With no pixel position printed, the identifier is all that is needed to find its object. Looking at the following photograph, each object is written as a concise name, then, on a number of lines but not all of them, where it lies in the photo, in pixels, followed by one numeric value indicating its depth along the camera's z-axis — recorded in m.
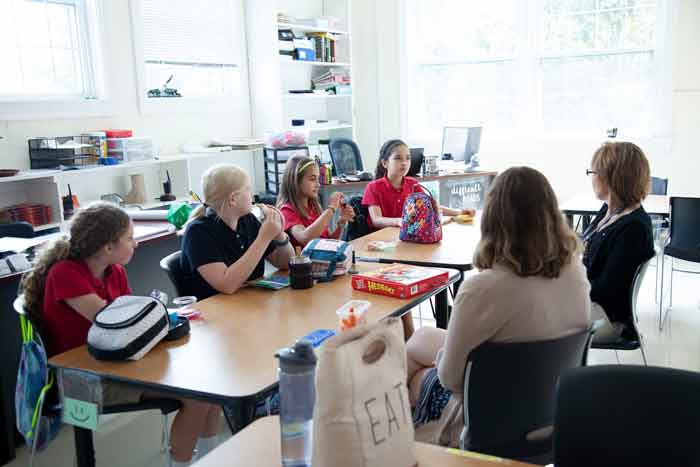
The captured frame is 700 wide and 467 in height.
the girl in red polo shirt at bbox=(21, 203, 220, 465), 2.24
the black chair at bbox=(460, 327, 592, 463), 1.83
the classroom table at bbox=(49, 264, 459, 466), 1.84
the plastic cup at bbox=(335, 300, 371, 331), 2.18
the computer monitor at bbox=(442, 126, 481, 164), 6.32
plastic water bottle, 1.31
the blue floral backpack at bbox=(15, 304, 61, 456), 2.20
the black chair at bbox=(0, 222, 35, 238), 3.59
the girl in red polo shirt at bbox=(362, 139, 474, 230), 4.21
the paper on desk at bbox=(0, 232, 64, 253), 3.22
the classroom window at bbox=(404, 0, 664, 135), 6.56
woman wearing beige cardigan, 1.89
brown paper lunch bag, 1.16
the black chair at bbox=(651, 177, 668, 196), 5.29
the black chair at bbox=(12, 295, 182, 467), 2.21
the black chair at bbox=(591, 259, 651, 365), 2.85
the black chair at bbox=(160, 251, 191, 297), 2.78
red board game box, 2.58
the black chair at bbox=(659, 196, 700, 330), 4.15
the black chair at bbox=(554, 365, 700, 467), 1.31
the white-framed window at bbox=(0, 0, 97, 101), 4.44
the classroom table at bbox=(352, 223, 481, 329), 3.15
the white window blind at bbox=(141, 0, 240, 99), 5.51
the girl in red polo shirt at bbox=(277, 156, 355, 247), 3.48
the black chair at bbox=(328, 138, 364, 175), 6.57
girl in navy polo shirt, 2.69
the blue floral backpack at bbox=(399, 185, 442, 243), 3.55
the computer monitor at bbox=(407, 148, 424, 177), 5.65
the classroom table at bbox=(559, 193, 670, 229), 4.43
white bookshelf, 6.46
